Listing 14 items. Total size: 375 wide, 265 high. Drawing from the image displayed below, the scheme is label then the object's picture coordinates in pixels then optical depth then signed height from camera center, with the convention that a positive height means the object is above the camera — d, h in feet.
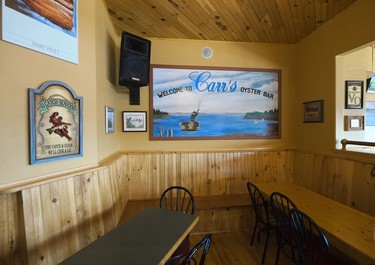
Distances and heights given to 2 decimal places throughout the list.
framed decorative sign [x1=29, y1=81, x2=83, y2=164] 4.31 +0.15
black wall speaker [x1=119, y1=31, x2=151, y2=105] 7.54 +2.74
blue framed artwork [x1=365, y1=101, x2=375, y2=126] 10.39 +0.84
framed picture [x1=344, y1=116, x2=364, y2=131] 8.22 +0.24
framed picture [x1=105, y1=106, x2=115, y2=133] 7.22 +0.36
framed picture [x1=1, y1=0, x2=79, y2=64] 3.93 +2.31
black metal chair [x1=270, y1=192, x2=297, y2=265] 6.05 -2.98
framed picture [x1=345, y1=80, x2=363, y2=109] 8.20 +1.45
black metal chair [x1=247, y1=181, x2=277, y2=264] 7.25 -3.52
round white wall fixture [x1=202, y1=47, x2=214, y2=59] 10.09 +3.93
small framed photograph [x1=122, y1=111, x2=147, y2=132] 9.58 +0.38
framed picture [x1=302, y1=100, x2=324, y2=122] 8.94 +0.86
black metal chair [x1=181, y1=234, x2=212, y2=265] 3.37 -2.15
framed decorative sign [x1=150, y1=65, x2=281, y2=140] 9.86 +1.34
